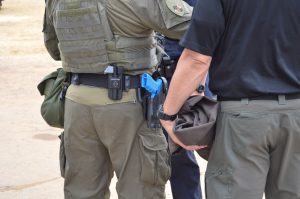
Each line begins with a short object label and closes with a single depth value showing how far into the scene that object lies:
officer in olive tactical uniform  6.27
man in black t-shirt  5.23
